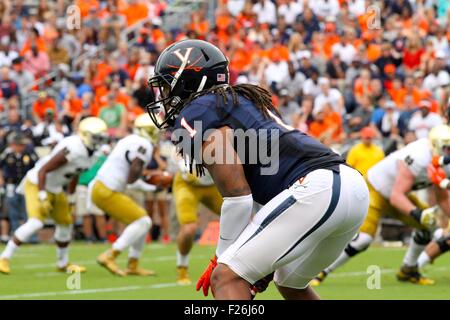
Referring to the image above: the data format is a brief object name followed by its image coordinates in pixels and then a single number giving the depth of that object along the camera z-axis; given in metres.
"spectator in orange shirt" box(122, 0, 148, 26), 18.95
